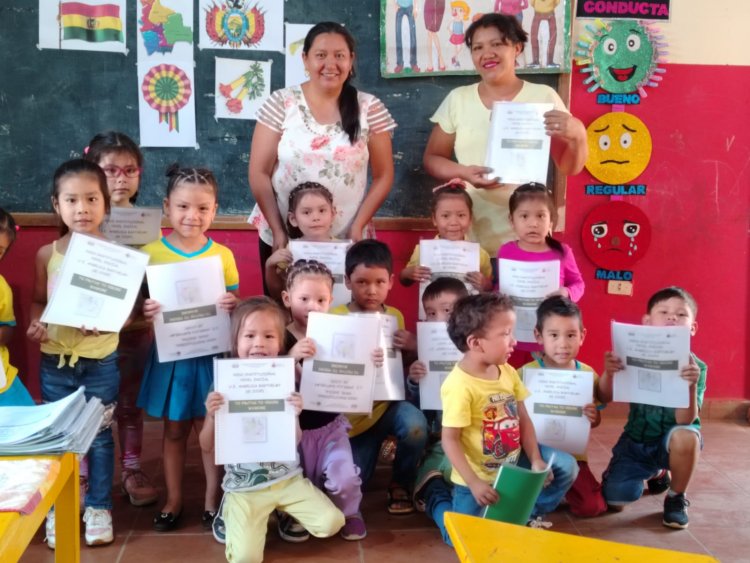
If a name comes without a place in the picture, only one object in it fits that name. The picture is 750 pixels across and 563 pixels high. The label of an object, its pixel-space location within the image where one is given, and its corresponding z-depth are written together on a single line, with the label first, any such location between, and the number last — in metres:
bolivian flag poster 3.62
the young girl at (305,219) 2.98
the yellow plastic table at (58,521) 1.40
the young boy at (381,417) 2.90
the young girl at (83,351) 2.62
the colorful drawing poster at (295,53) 3.71
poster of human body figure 3.72
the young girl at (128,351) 3.00
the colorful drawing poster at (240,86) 3.72
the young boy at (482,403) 2.46
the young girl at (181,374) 2.75
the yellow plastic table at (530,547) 1.52
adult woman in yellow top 3.16
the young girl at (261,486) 2.51
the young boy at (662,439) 2.83
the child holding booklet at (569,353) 2.78
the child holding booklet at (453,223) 3.10
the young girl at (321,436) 2.68
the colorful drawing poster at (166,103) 3.70
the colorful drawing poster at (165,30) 3.65
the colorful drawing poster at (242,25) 3.68
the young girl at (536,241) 3.05
